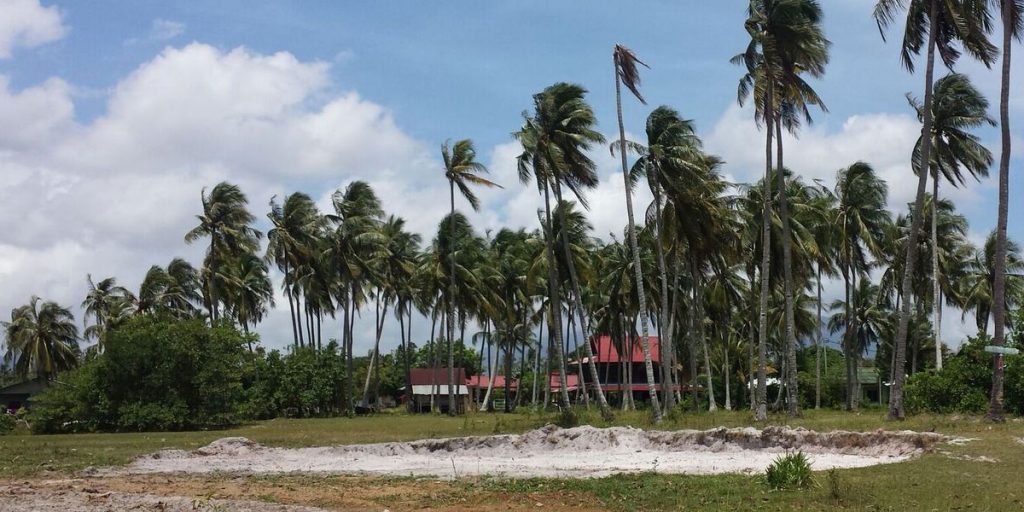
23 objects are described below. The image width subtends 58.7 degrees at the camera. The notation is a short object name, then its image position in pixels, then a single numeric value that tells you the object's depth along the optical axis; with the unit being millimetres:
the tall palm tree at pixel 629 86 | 35844
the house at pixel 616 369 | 91188
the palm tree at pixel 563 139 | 37438
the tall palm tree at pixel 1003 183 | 26703
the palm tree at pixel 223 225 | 55625
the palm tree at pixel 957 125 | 38250
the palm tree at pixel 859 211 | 47906
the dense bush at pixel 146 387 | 40375
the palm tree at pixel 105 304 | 73125
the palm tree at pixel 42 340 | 70375
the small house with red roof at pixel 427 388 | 83638
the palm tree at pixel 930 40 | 28328
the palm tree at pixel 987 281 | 55125
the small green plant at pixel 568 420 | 34997
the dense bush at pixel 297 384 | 56312
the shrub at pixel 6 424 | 41281
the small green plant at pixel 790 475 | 15359
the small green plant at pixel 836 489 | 14031
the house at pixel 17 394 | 74000
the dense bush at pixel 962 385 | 31781
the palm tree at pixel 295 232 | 58688
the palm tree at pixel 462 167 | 51125
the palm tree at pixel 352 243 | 57438
